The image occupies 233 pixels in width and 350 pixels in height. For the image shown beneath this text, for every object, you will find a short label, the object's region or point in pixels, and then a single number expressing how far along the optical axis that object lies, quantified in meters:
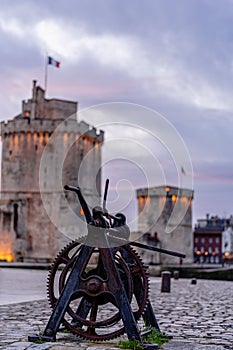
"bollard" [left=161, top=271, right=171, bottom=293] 17.12
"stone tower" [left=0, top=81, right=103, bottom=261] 57.41
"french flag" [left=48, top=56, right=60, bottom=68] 59.47
